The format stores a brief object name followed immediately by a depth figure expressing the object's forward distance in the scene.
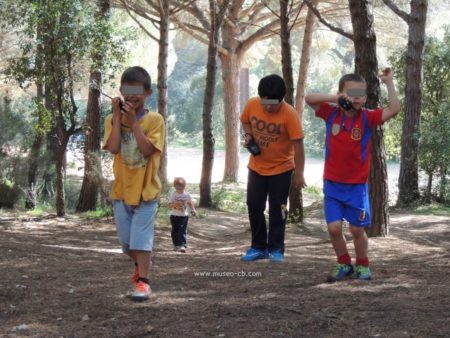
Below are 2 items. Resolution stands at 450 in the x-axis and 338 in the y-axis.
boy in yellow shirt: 4.95
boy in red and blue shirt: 5.62
